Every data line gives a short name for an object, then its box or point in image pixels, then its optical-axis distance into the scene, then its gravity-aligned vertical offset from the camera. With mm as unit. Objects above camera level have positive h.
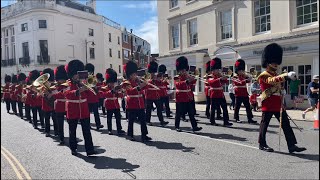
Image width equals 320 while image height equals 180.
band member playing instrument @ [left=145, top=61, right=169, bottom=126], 8831 -570
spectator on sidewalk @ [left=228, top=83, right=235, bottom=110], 12797 -620
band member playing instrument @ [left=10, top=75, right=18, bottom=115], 12953 -621
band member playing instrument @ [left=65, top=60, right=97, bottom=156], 5805 -523
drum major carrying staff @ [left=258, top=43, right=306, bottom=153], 4375 -492
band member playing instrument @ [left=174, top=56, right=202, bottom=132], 7566 -391
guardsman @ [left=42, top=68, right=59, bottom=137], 8057 -806
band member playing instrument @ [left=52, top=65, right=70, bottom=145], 7082 -588
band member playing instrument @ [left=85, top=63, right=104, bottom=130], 8536 -667
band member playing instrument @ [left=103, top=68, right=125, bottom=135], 7865 -598
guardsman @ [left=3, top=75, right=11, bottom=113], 13442 -670
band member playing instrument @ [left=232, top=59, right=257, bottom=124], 8727 -348
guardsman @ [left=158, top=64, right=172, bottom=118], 10586 -530
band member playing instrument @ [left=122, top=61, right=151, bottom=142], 6832 -500
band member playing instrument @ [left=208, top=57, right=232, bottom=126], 8547 -277
